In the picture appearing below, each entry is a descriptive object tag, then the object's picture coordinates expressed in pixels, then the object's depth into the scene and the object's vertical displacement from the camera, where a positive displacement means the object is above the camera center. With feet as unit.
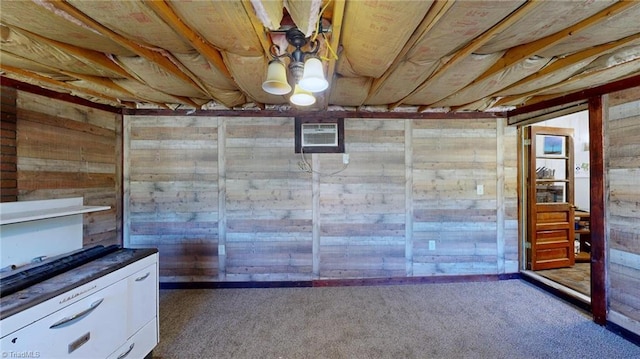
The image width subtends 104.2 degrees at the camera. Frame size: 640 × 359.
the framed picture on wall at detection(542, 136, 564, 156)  11.60 +1.73
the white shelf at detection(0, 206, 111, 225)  4.33 -0.63
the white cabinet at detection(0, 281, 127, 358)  3.60 -2.44
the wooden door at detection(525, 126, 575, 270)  10.75 -0.96
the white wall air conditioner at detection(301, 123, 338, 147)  10.18 +1.97
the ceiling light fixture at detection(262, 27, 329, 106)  4.64 +2.24
